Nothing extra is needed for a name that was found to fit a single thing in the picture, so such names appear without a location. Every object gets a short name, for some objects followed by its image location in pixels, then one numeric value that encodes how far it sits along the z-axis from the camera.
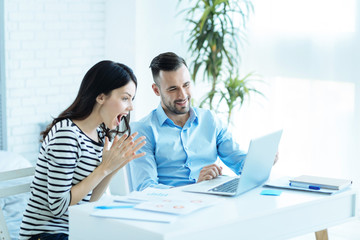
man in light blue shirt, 2.70
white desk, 1.66
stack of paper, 1.74
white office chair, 2.06
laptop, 2.04
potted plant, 4.23
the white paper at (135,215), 1.70
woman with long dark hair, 2.02
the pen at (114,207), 1.83
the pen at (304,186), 2.15
